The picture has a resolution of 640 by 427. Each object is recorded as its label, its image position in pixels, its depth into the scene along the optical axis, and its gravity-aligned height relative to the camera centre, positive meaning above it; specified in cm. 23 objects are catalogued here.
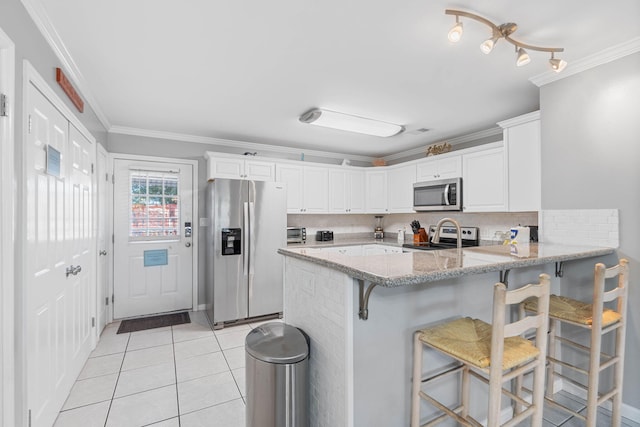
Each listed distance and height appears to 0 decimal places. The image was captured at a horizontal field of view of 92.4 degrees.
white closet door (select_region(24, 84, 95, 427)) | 159 -26
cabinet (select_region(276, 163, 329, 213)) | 436 +42
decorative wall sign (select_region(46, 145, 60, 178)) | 180 +33
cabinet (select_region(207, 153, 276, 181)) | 387 +63
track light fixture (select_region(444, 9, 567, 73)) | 161 +104
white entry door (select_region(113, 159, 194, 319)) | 377 -27
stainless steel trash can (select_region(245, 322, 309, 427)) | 150 -84
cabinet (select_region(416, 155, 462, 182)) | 383 +62
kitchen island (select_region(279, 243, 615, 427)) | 141 -51
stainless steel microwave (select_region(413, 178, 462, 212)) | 379 +26
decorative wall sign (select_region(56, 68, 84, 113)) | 200 +90
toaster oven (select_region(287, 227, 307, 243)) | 454 -29
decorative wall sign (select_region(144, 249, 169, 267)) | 389 -53
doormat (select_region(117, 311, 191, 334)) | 352 -129
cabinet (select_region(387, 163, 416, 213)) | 452 +42
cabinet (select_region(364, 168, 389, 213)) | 499 +39
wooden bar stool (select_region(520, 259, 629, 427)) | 165 -61
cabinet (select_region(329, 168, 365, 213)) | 475 +39
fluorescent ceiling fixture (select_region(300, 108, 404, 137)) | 309 +99
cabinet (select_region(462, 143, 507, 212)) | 330 +38
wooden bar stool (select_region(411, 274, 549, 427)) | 124 -60
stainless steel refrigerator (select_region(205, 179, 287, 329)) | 359 -40
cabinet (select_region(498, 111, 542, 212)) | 277 +50
